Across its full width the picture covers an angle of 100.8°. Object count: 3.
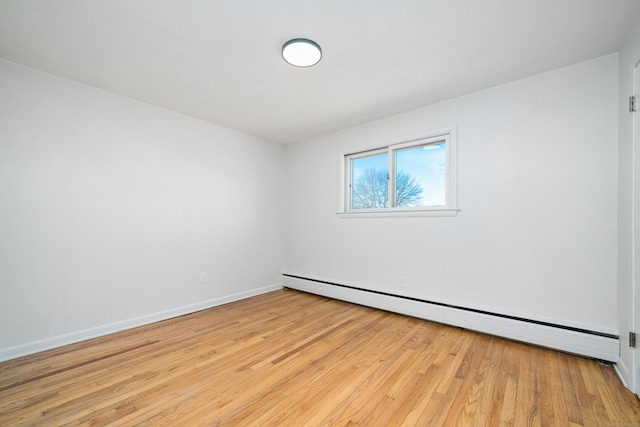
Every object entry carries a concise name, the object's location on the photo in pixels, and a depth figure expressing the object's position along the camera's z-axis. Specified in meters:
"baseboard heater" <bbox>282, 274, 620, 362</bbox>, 2.07
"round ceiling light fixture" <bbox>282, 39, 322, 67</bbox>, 1.94
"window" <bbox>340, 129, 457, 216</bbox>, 2.94
